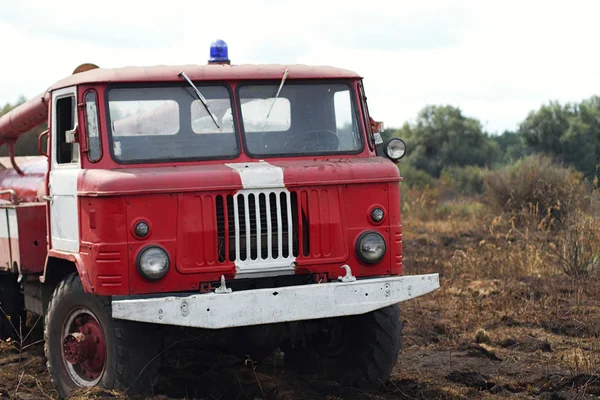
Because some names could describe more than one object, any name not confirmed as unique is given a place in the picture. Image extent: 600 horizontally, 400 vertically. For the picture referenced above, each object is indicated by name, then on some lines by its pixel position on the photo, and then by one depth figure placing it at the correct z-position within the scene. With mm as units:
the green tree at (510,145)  31822
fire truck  6574
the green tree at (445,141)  36344
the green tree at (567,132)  29134
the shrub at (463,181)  29812
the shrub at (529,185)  18031
